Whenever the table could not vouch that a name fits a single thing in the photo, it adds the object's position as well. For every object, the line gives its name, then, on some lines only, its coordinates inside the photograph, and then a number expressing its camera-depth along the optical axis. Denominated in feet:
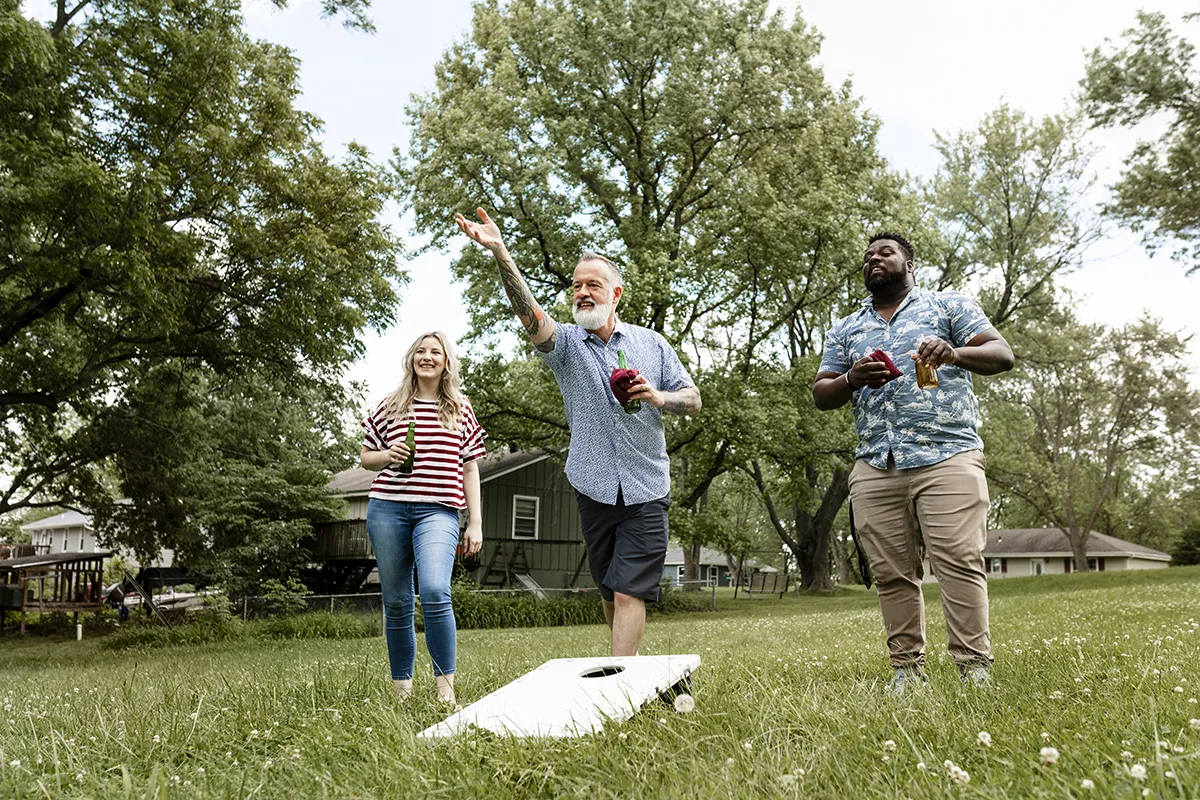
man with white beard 13.87
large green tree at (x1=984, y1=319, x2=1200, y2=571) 130.62
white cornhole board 9.53
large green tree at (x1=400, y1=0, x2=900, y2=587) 77.10
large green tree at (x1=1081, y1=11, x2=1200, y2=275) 63.93
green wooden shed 97.71
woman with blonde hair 15.39
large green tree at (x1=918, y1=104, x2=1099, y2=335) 98.48
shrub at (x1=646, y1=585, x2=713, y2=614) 85.92
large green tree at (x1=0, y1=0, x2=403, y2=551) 37.93
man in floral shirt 13.71
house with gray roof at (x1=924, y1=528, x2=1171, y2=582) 209.92
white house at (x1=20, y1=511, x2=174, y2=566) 202.90
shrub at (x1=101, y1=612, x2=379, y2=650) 55.06
